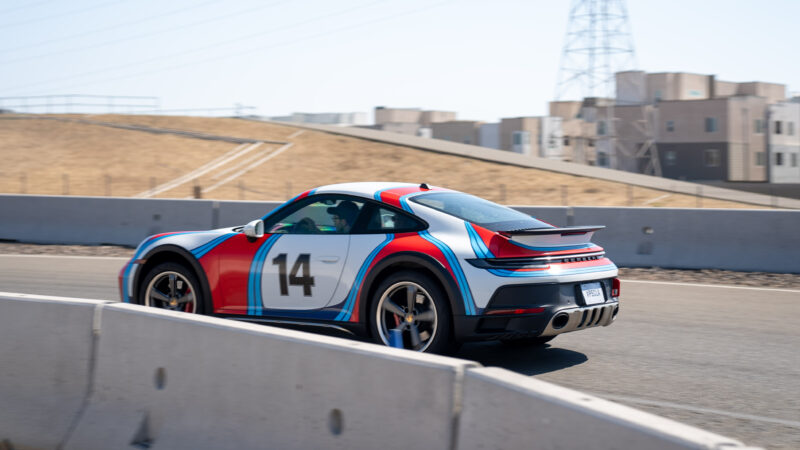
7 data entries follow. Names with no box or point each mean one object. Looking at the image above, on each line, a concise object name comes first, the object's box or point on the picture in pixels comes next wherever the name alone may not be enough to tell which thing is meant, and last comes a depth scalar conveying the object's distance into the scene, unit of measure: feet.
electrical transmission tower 245.86
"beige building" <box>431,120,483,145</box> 312.71
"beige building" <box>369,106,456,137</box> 348.38
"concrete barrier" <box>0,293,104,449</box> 15.74
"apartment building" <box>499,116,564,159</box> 296.30
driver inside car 22.85
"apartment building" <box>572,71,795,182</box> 241.55
